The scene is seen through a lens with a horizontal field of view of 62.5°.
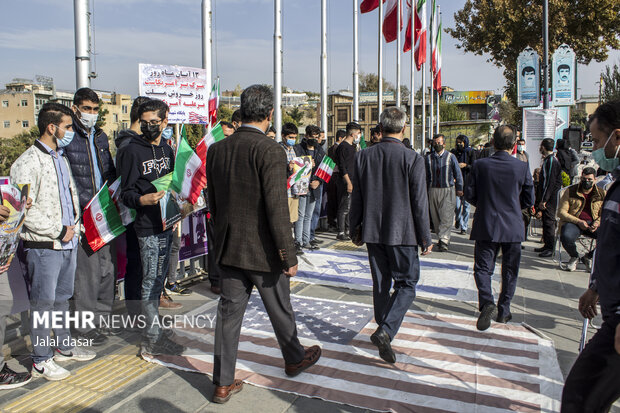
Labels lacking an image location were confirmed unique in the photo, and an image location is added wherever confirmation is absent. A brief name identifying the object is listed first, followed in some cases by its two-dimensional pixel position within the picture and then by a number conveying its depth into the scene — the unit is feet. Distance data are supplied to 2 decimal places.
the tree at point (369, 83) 309.42
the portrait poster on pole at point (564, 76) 52.42
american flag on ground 12.27
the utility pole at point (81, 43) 17.95
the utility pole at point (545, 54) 50.60
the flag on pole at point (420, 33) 72.33
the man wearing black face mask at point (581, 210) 24.64
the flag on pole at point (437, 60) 89.36
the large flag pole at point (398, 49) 61.71
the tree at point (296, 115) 272.74
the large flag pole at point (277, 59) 33.84
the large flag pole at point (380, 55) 59.77
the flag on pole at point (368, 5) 60.45
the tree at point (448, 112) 262.47
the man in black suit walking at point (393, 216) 14.67
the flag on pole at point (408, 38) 73.61
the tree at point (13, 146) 176.23
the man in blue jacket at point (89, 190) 15.16
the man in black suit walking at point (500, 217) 17.24
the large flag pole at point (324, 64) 45.83
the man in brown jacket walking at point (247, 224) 11.60
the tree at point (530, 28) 74.33
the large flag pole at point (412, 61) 69.80
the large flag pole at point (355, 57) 54.49
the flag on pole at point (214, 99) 30.40
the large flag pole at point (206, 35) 30.35
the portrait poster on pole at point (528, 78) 54.29
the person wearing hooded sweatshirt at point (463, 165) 36.50
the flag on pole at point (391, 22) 62.34
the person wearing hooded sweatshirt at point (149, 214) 14.56
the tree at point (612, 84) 141.28
